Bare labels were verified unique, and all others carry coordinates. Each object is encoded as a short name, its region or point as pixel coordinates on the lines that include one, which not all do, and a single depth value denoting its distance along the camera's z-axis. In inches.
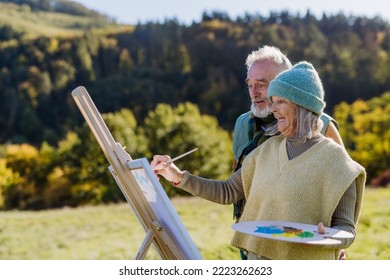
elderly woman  100.7
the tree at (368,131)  1549.5
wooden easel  97.6
